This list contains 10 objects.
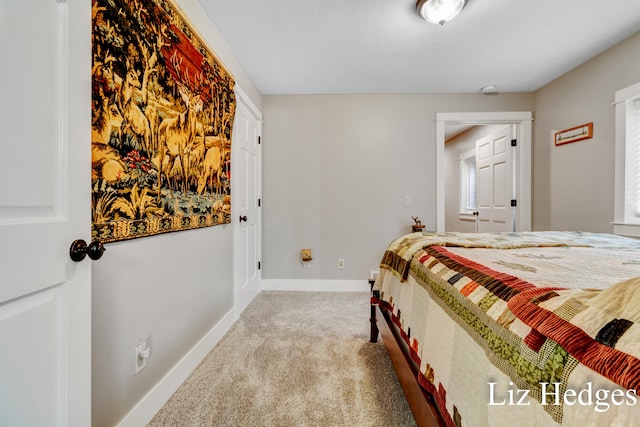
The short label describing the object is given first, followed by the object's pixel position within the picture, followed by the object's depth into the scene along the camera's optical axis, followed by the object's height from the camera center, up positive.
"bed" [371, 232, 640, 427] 0.41 -0.26
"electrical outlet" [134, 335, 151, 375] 1.20 -0.66
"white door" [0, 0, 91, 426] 0.58 +0.00
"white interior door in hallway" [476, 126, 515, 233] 3.24 +0.36
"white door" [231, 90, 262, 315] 2.39 +0.12
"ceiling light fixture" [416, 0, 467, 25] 1.67 +1.28
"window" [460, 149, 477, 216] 4.65 +0.49
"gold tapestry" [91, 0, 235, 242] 1.01 +0.42
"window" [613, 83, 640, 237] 2.06 +0.38
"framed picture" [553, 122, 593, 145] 2.39 +0.72
